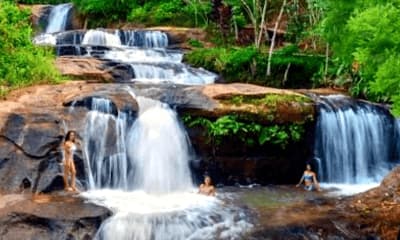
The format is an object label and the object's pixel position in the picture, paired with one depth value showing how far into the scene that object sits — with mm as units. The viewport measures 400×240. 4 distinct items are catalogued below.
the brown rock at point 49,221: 8703
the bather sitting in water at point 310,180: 12148
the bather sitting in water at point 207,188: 11320
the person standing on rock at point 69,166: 10977
